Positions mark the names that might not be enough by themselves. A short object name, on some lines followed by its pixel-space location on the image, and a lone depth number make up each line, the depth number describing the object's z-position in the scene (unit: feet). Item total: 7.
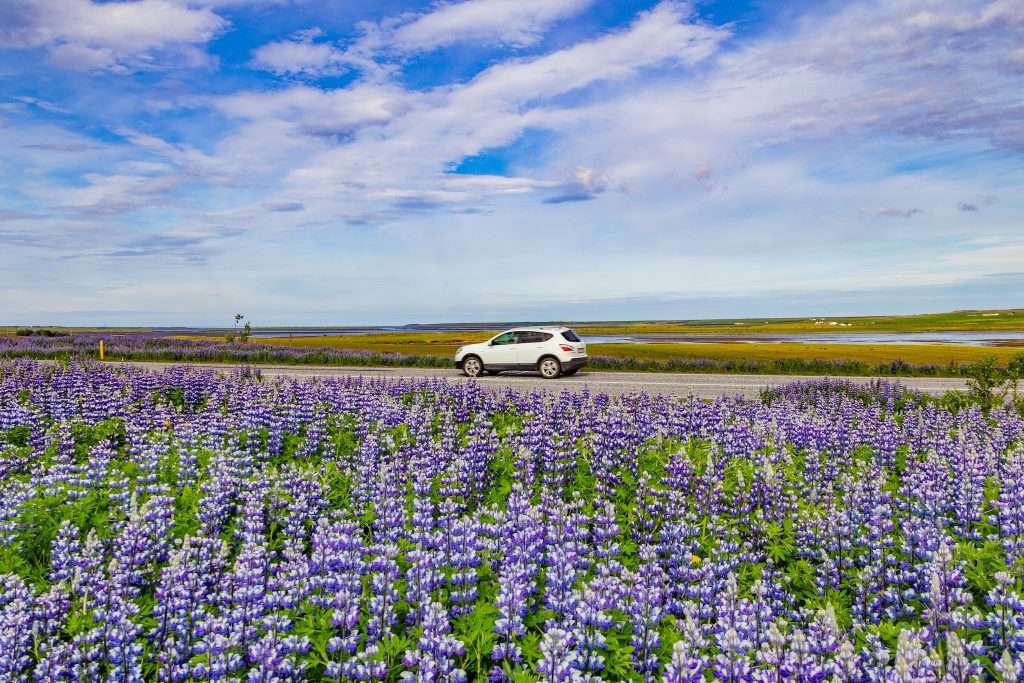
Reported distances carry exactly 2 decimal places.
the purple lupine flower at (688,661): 9.11
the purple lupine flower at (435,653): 11.23
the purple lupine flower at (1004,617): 12.96
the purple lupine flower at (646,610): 12.19
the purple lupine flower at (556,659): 9.90
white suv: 85.87
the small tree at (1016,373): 47.96
